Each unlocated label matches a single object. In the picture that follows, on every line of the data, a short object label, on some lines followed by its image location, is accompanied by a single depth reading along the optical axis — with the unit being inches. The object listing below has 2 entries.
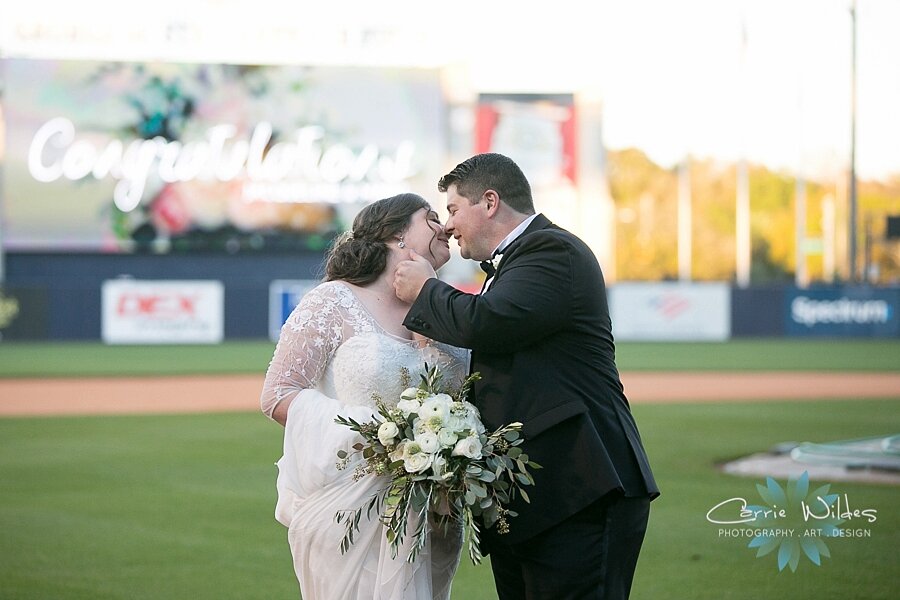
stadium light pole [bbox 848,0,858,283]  1531.7
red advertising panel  1612.9
